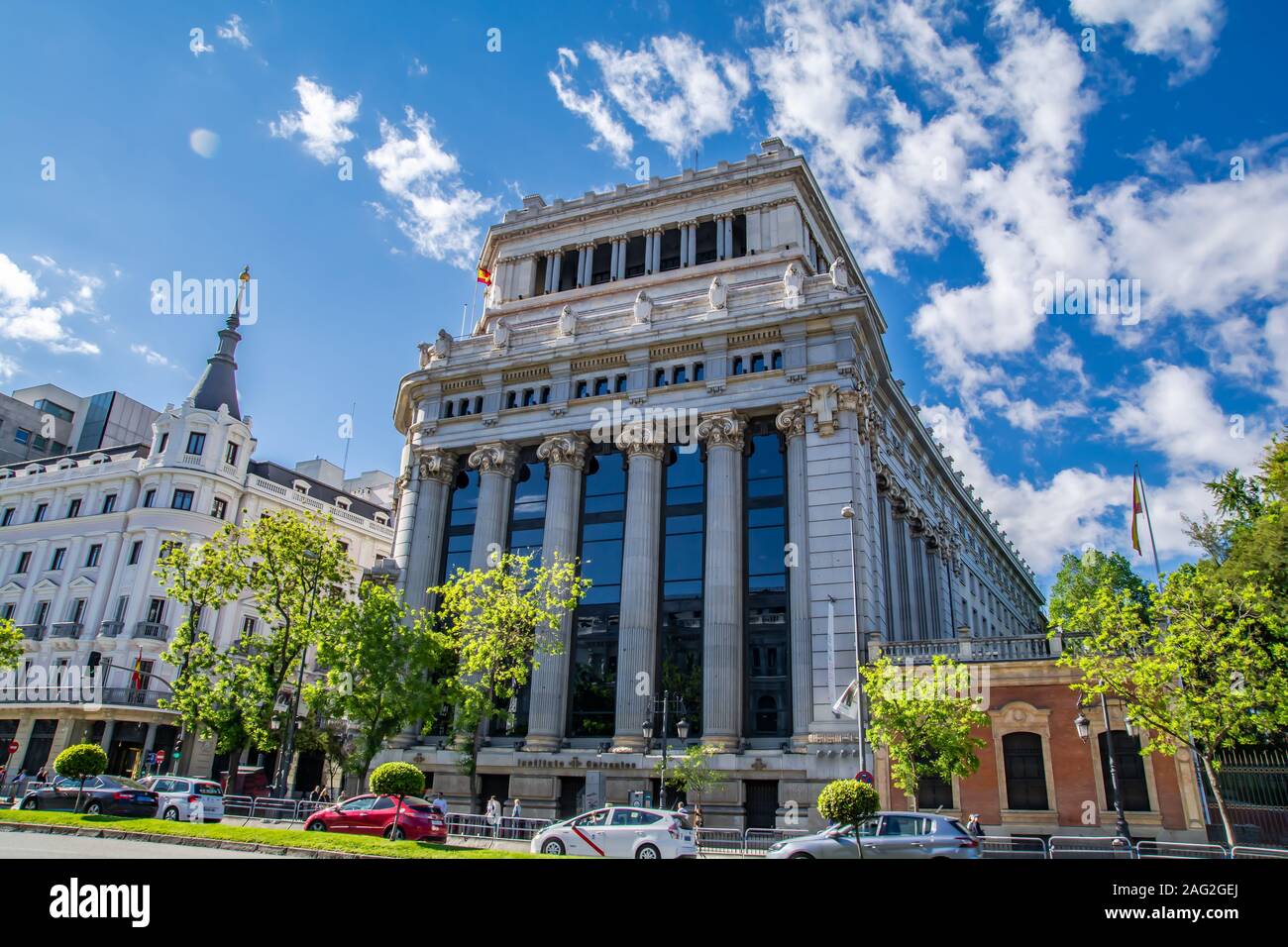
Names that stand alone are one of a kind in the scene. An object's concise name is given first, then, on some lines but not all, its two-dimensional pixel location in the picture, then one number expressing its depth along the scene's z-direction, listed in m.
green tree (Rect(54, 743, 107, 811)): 29.92
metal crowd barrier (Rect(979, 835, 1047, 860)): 23.31
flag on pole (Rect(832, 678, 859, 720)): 33.24
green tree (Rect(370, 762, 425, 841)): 25.14
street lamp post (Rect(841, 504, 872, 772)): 30.48
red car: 25.98
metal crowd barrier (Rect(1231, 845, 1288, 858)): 19.34
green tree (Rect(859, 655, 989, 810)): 29.70
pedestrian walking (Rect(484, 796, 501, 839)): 29.33
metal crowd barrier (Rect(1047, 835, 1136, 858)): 23.06
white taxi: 22.31
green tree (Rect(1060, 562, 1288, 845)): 25.48
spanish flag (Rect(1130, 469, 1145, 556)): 42.89
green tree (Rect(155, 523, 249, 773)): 36.97
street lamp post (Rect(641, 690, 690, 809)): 32.78
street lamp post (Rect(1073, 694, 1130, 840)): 27.72
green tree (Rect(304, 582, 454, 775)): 32.59
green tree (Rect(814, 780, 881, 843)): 20.78
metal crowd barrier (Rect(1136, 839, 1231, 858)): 21.04
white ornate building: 52.66
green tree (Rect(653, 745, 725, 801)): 32.88
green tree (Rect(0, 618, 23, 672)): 47.16
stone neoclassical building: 36.56
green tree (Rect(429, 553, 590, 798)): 32.22
